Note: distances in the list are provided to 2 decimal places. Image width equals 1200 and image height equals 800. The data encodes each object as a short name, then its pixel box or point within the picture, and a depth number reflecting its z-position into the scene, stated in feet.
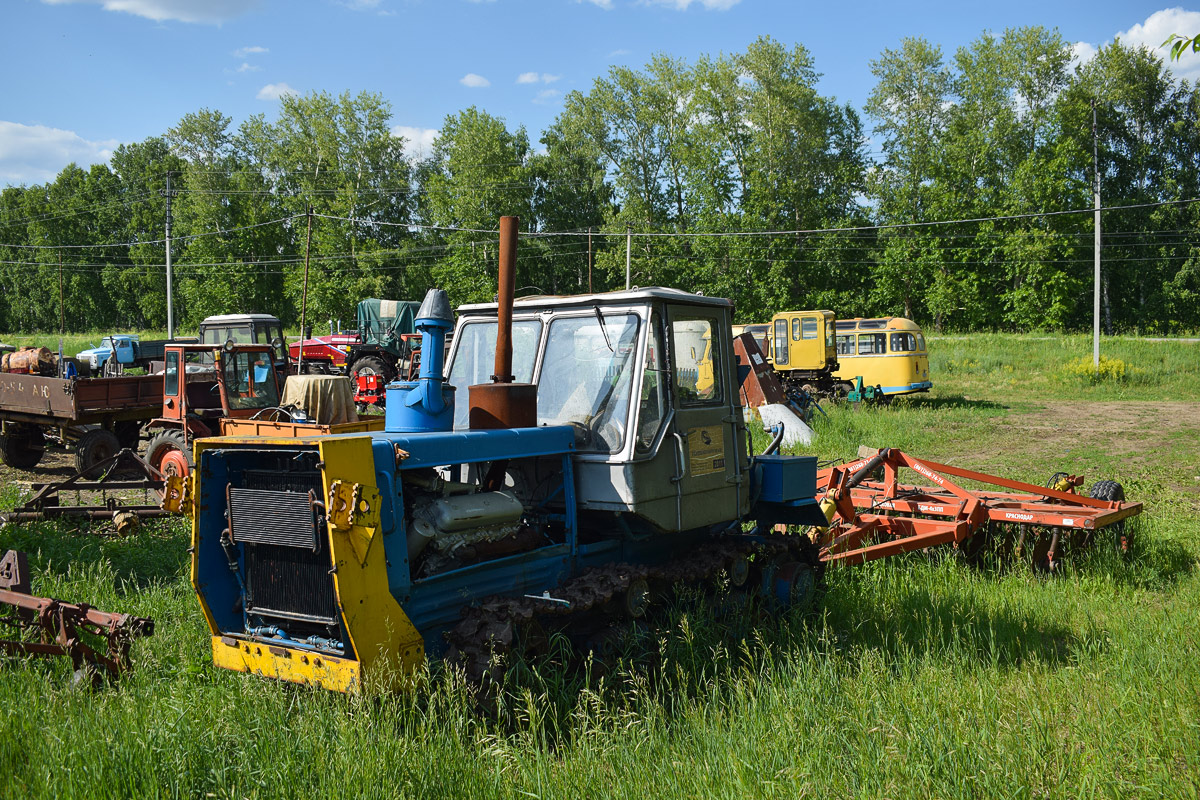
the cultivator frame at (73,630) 16.10
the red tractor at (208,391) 45.80
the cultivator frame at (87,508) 31.58
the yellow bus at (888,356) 84.58
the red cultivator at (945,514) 25.40
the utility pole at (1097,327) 98.37
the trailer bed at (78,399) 49.44
